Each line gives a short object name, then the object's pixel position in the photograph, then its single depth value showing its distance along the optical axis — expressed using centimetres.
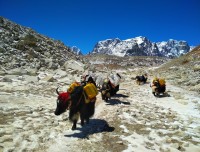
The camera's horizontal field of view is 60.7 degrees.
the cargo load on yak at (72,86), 611
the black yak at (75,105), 541
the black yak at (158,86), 1115
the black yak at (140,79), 1535
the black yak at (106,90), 882
